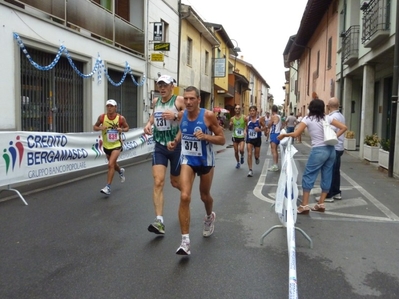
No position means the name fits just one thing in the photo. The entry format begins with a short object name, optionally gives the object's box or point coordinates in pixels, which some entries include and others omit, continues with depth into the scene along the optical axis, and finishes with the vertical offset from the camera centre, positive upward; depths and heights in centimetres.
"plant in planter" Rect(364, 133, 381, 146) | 1366 -68
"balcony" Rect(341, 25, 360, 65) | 1594 +284
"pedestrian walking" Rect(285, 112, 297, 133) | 2394 -35
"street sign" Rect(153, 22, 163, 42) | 1909 +374
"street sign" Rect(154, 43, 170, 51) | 1900 +307
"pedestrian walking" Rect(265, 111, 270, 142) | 1415 +1
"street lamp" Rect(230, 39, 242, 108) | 4466 +712
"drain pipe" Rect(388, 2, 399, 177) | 1062 +36
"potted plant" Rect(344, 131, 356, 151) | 1753 -91
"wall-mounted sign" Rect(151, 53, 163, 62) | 1888 +256
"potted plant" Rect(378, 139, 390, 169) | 1146 -95
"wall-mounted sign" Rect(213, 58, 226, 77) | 3378 +396
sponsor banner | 732 -81
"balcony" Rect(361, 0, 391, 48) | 1177 +278
